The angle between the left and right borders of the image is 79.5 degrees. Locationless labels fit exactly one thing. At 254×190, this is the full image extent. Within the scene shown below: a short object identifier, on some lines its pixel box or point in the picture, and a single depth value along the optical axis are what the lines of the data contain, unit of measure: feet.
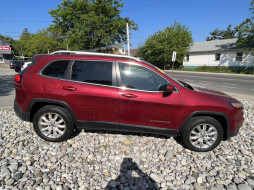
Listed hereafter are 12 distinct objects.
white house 89.19
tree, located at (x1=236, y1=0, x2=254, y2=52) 76.18
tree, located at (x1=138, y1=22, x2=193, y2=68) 103.65
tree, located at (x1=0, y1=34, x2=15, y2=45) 289.74
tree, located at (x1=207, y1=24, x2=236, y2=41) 203.31
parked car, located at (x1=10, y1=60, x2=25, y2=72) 75.30
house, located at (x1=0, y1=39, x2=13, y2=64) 109.45
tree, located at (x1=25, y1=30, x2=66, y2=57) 136.85
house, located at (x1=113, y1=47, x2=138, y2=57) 202.49
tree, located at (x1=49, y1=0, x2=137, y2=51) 59.52
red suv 8.95
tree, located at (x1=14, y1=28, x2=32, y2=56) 232.69
